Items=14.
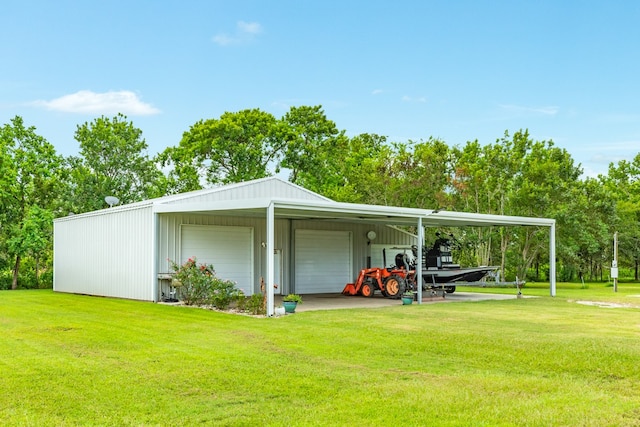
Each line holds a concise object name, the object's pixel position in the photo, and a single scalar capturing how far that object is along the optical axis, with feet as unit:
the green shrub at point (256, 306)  41.19
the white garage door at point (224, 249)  55.06
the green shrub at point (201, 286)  45.24
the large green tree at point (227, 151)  104.99
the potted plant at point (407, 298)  49.36
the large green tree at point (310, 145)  108.99
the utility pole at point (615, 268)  70.90
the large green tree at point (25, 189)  81.10
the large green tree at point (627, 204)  104.83
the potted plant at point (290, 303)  41.04
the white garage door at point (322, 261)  64.90
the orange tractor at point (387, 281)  55.42
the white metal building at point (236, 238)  51.62
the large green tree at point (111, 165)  91.76
